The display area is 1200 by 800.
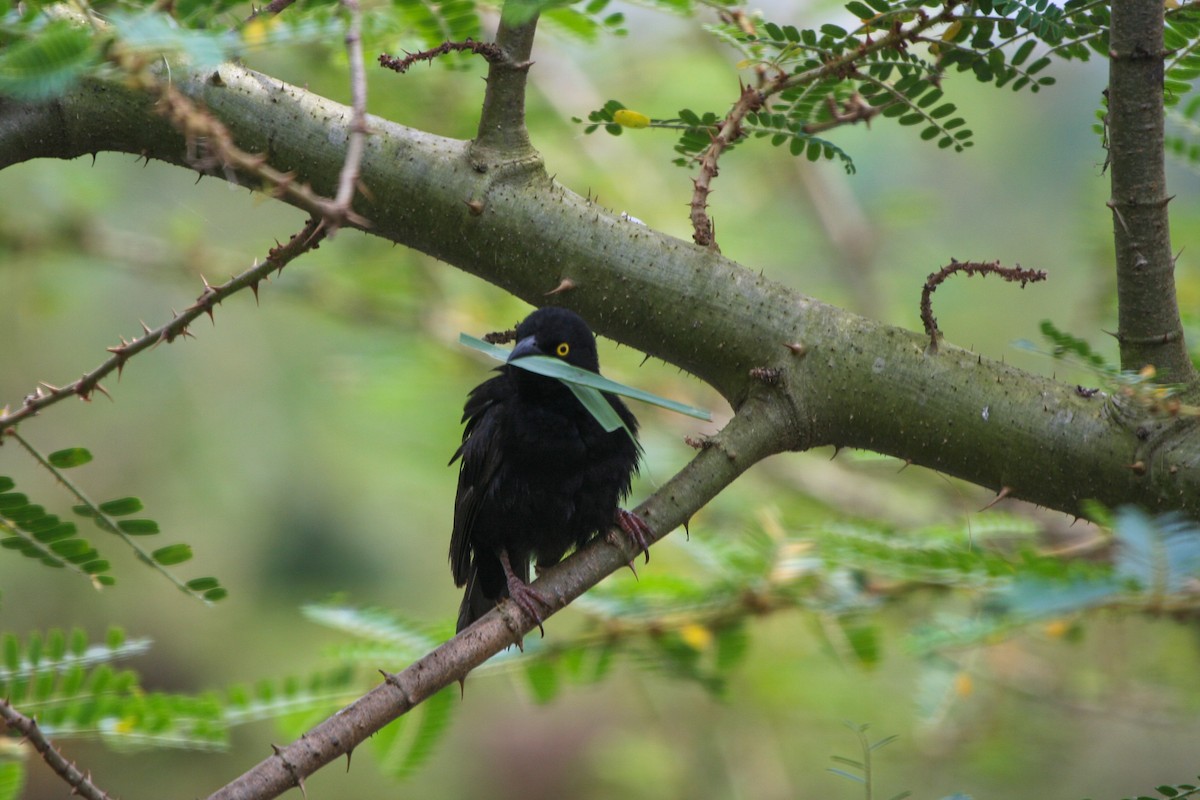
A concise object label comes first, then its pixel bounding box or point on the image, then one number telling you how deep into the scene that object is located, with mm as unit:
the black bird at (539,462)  6543
